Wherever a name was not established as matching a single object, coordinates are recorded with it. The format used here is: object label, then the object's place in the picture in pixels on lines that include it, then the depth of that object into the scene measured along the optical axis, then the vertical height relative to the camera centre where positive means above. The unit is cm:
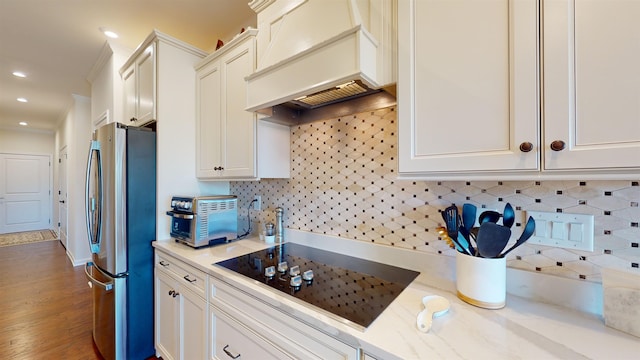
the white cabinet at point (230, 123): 155 +39
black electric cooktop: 88 -45
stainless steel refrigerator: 166 -39
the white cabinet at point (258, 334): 81 -59
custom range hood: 99 +55
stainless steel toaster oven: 160 -27
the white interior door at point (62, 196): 468 -34
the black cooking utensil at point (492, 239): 80 -20
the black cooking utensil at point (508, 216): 89 -13
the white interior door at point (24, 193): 581 -31
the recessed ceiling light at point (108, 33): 217 +132
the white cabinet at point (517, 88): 61 +26
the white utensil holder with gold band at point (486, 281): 83 -35
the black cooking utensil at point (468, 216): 97 -15
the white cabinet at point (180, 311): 134 -79
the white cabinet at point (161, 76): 182 +80
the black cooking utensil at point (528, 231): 83 -18
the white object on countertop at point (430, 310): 73 -42
